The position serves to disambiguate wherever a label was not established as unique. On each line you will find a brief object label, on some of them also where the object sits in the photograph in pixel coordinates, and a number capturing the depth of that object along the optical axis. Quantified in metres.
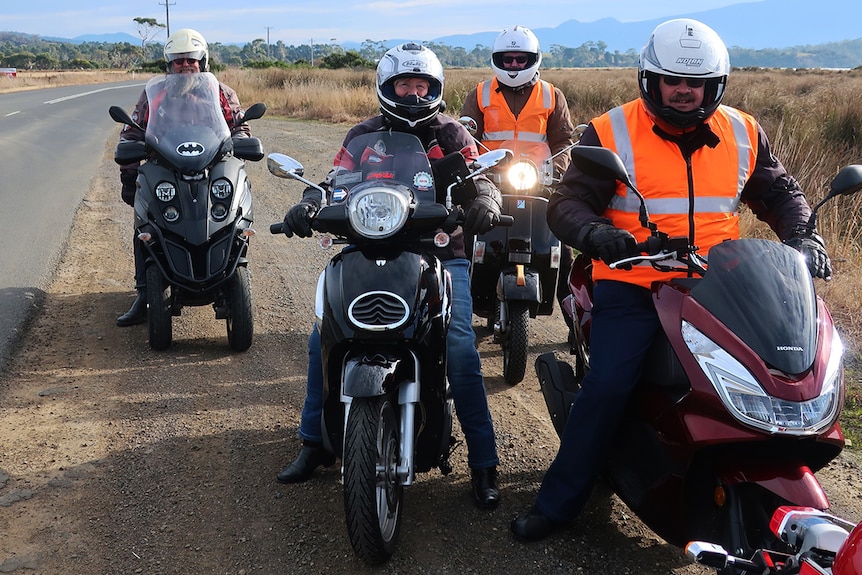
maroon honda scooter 2.33
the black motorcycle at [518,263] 5.01
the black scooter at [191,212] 5.30
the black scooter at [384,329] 2.97
